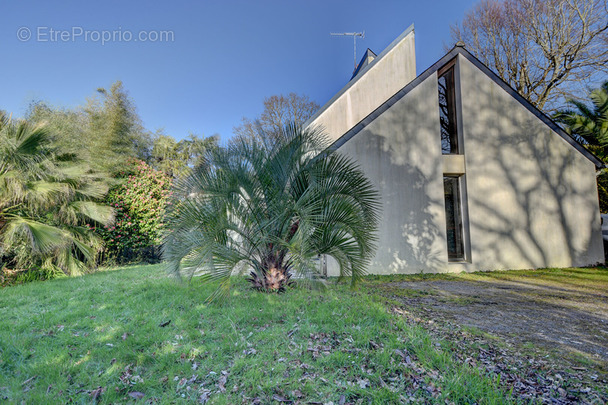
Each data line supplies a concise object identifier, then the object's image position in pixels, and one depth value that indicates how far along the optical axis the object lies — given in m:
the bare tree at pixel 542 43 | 11.79
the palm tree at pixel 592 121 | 9.92
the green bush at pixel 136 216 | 10.30
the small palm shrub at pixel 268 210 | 4.26
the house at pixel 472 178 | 8.01
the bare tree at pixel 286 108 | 21.05
